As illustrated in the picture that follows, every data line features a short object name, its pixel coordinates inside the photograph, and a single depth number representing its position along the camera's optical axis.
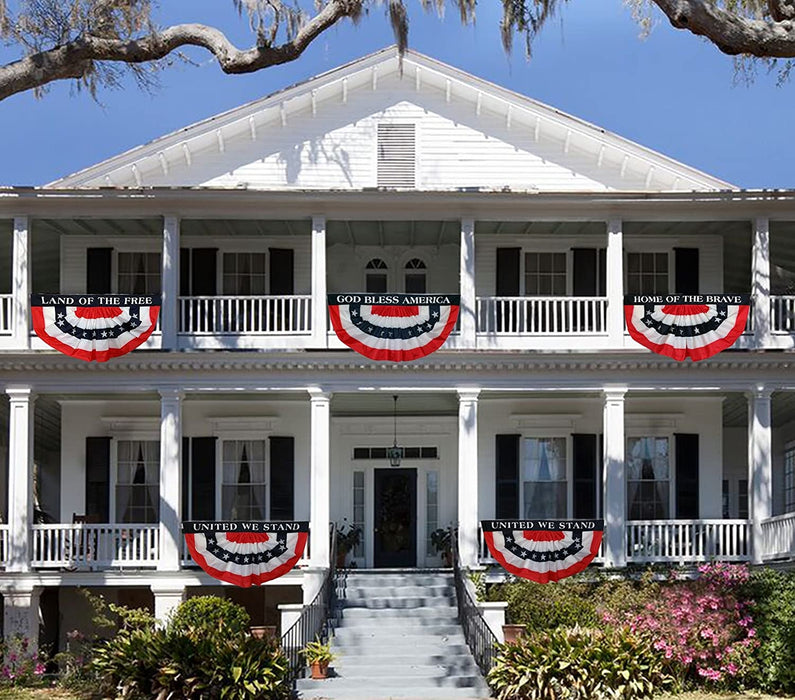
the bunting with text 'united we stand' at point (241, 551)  22.66
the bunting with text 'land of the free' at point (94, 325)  23.09
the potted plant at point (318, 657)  19.38
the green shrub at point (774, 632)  19.91
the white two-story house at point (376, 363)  23.66
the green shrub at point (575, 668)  17.50
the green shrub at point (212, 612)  21.06
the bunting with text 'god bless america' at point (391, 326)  23.31
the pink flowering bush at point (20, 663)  21.05
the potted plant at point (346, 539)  26.39
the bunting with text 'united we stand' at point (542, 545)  22.62
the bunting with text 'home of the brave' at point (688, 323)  23.31
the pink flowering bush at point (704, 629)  20.00
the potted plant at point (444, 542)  26.14
